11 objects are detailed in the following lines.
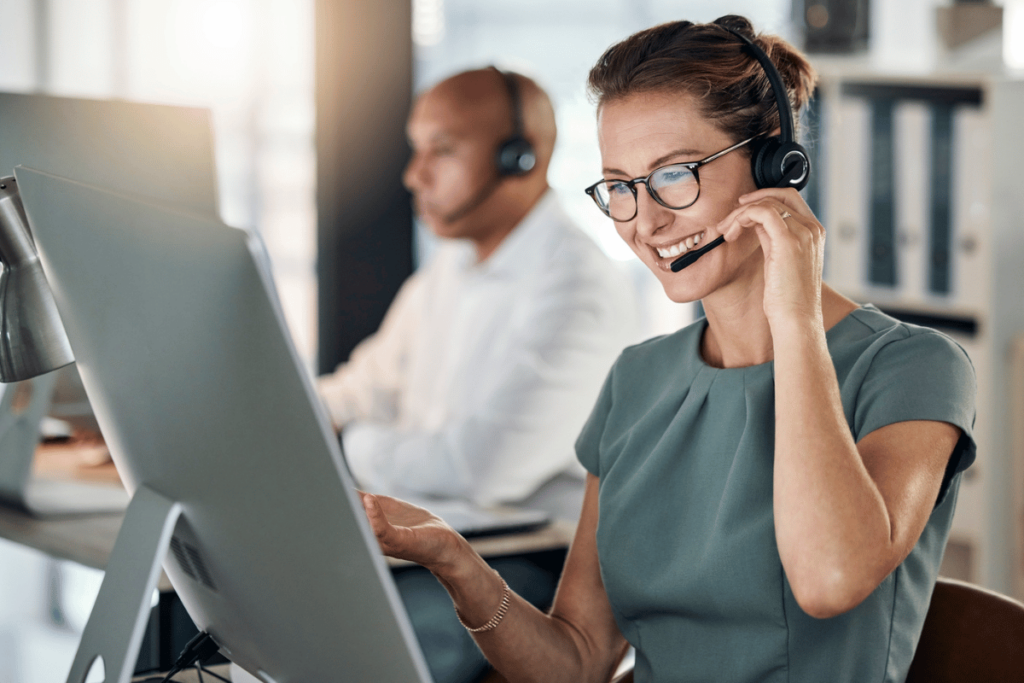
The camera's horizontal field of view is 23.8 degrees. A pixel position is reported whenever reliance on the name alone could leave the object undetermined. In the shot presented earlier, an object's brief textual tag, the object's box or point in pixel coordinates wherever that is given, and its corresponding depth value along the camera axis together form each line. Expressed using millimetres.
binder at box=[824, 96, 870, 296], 3974
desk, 2263
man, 2933
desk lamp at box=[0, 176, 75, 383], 1996
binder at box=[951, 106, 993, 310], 3773
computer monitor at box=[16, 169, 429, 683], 1735
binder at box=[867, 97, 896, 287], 3911
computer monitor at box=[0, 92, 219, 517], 2115
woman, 1985
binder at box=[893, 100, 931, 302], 3836
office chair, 2110
